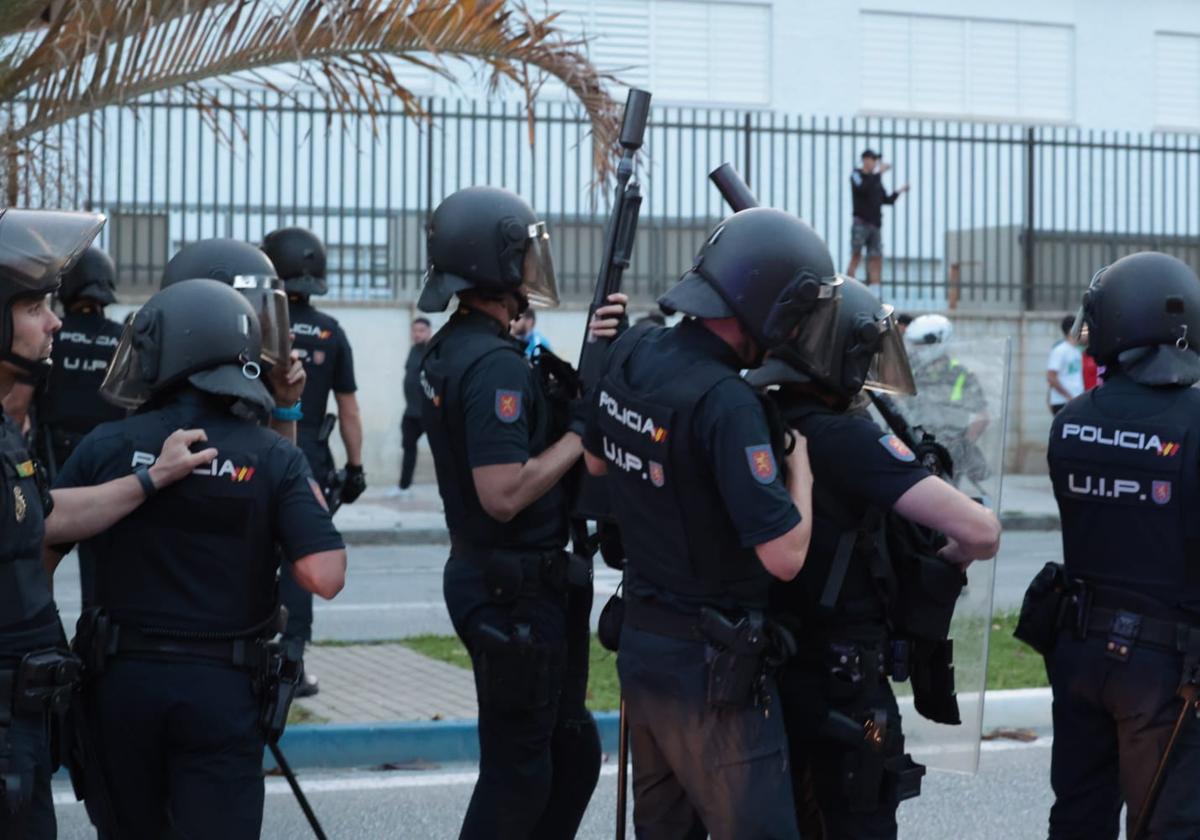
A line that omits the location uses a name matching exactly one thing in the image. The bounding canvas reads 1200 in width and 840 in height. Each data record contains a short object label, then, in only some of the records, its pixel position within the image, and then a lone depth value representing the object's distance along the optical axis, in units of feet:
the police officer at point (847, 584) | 22.00
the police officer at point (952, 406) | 30.39
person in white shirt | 92.87
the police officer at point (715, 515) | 19.98
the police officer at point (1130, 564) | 23.62
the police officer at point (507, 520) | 25.05
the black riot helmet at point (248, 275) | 27.99
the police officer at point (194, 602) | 20.87
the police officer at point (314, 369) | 41.38
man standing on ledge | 102.22
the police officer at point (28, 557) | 19.47
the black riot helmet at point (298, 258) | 41.40
